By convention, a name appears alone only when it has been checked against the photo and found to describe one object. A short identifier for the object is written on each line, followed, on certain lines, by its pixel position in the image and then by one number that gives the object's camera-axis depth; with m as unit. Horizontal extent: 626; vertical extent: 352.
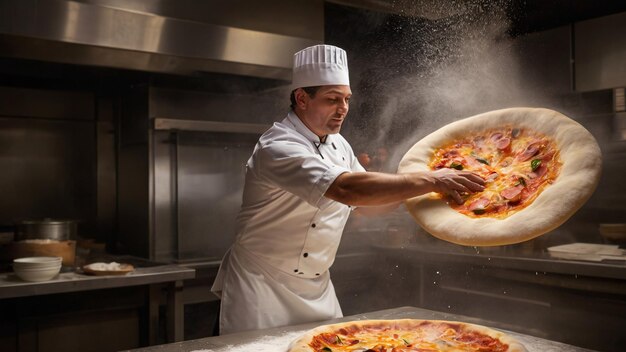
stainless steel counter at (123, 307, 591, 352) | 1.74
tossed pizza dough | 1.73
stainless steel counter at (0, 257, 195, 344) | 2.89
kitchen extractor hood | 2.98
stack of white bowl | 2.90
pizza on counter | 1.72
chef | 2.19
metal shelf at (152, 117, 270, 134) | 3.91
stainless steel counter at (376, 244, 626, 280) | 3.29
